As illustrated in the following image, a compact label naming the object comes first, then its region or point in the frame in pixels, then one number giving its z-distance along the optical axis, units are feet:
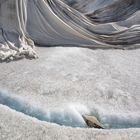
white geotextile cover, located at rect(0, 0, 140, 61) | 13.64
